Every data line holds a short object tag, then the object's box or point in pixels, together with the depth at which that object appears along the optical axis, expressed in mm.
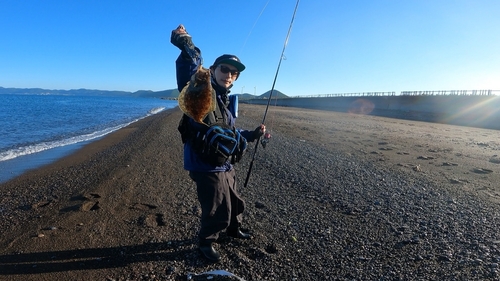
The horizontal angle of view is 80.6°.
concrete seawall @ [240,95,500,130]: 32125
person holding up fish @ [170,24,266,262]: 3031
